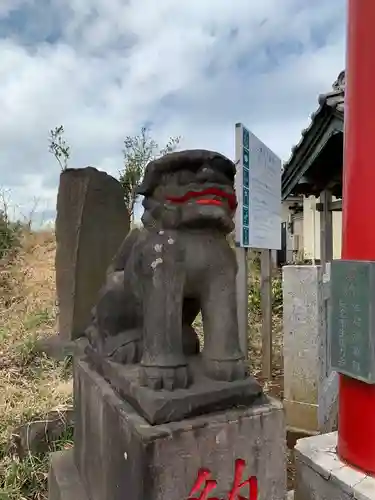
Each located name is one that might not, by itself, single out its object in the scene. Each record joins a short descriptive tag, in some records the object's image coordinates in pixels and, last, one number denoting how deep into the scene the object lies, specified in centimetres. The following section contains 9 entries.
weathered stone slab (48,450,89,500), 177
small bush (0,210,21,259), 623
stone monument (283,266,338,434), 297
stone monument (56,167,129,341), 301
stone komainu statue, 128
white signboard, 271
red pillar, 163
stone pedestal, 114
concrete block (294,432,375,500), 162
